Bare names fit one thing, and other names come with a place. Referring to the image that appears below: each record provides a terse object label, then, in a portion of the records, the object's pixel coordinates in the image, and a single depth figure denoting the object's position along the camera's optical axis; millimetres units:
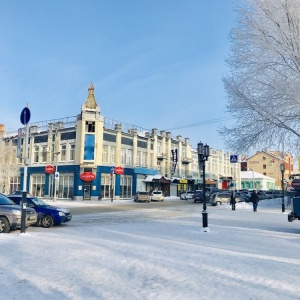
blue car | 16422
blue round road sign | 14352
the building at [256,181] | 98812
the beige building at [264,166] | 111812
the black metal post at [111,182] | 46538
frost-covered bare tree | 17156
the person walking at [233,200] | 29984
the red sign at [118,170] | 49938
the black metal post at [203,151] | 16547
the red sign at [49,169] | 49094
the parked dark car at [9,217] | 13264
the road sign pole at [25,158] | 12829
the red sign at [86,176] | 46469
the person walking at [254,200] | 28597
